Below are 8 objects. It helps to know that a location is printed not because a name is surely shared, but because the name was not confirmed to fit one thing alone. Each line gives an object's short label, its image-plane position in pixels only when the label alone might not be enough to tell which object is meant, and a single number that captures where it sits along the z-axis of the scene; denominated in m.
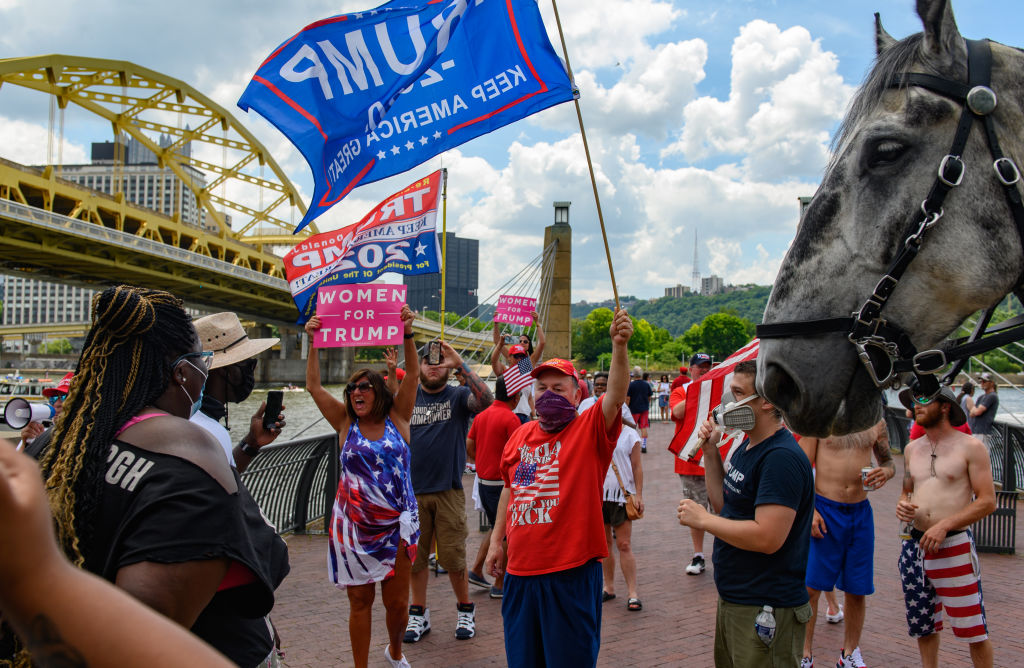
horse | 1.61
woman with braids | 1.64
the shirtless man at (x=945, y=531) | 4.54
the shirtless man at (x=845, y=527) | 5.05
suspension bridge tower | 17.45
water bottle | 3.49
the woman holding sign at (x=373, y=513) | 5.00
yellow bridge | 27.69
